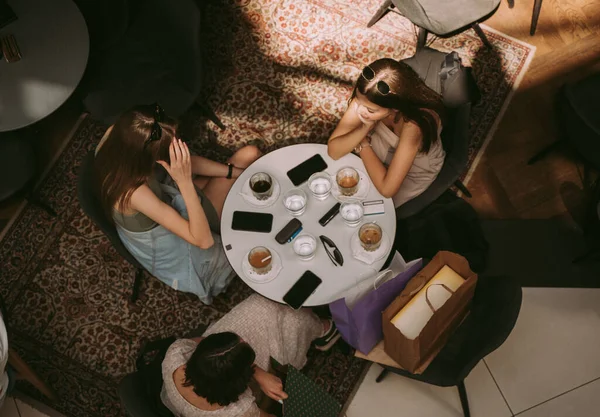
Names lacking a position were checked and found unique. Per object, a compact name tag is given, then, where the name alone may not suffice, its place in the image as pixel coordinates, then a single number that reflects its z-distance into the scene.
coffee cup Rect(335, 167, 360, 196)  2.67
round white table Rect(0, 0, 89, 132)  3.01
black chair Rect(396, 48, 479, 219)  2.68
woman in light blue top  2.42
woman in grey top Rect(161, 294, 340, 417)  2.10
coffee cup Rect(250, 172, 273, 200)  2.68
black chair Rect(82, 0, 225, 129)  3.08
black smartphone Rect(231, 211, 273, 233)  2.65
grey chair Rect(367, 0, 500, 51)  3.32
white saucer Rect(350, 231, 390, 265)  2.56
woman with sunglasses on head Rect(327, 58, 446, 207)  2.50
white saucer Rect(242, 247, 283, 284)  2.55
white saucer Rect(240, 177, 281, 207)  2.70
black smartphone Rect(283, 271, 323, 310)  2.52
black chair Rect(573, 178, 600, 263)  3.30
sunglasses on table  2.57
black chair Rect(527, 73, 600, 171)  2.67
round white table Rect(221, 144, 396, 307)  2.55
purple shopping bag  2.36
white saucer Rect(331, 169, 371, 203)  2.69
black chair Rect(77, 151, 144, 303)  2.56
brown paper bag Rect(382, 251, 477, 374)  2.26
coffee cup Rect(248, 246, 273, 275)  2.54
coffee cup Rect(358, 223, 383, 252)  2.55
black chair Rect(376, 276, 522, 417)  2.26
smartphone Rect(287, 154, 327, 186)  2.74
